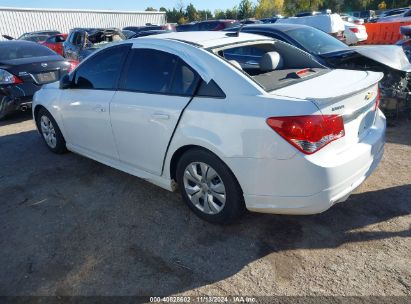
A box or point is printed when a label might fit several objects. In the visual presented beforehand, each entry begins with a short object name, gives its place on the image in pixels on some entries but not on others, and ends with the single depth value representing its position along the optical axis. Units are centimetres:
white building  3272
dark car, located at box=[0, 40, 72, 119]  688
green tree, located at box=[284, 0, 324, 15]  5000
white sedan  259
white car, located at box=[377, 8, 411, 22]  1968
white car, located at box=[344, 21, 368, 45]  1358
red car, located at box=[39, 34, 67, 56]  1759
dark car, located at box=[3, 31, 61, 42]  2047
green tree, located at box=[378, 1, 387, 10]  4802
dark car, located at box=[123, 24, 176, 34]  1956
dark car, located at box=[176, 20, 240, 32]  1714
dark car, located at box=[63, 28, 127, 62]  1203
